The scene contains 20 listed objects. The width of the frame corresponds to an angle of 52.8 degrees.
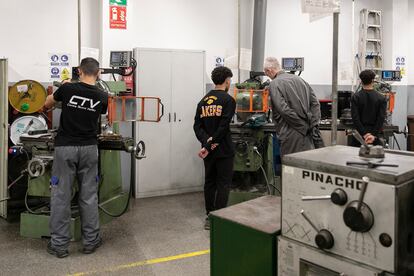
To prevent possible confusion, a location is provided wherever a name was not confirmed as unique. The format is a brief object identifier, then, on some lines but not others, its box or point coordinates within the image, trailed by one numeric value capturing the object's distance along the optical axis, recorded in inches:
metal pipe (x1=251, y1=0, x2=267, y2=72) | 186.7
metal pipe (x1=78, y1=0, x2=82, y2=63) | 162.9
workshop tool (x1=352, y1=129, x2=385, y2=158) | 47.0
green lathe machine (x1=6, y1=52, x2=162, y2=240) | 119.1
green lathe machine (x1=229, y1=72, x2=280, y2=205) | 140.9
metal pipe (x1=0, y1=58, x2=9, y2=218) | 129.1
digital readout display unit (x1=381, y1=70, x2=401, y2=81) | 196.5
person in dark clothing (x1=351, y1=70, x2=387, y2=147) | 142.7
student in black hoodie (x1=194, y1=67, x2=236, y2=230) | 123.8
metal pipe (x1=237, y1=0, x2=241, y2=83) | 193.3
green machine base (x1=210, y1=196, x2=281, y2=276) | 51.4
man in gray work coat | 118.7
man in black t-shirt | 104.8
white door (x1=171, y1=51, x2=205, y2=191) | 172.4
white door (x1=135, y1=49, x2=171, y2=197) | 165.6
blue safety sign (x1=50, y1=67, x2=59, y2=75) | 161.0
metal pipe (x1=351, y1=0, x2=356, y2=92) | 224.4
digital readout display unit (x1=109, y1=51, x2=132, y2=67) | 147.3
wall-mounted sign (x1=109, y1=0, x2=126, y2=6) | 164.9
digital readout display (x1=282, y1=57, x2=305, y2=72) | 165.2
